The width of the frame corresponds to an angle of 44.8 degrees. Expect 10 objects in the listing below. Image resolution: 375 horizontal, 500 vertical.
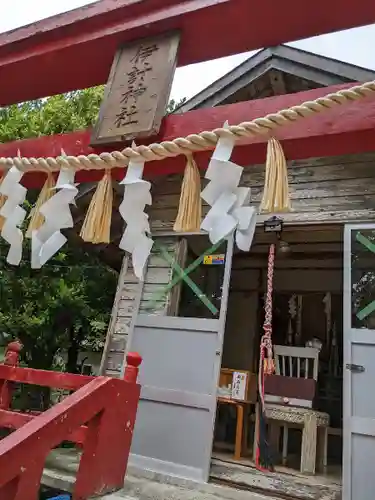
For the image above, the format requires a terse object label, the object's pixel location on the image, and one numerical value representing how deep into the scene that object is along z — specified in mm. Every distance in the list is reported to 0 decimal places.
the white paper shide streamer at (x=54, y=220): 1709
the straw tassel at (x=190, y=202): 1597
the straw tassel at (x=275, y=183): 1440
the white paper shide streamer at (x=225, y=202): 1468
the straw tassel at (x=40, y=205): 1803
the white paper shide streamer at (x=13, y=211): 1838
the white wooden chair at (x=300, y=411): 3760
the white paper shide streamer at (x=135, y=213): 1604
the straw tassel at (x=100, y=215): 1704
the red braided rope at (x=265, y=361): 3712
